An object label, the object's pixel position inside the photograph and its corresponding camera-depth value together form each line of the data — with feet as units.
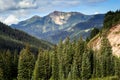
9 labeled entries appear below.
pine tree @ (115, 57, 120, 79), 437.17
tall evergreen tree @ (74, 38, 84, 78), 464.40
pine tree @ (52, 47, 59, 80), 489.26
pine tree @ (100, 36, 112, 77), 455.22
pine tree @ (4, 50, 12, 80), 529.45
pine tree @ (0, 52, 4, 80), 496.64
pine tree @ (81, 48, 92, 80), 446.19
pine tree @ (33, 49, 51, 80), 483.92
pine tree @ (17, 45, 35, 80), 489.13
